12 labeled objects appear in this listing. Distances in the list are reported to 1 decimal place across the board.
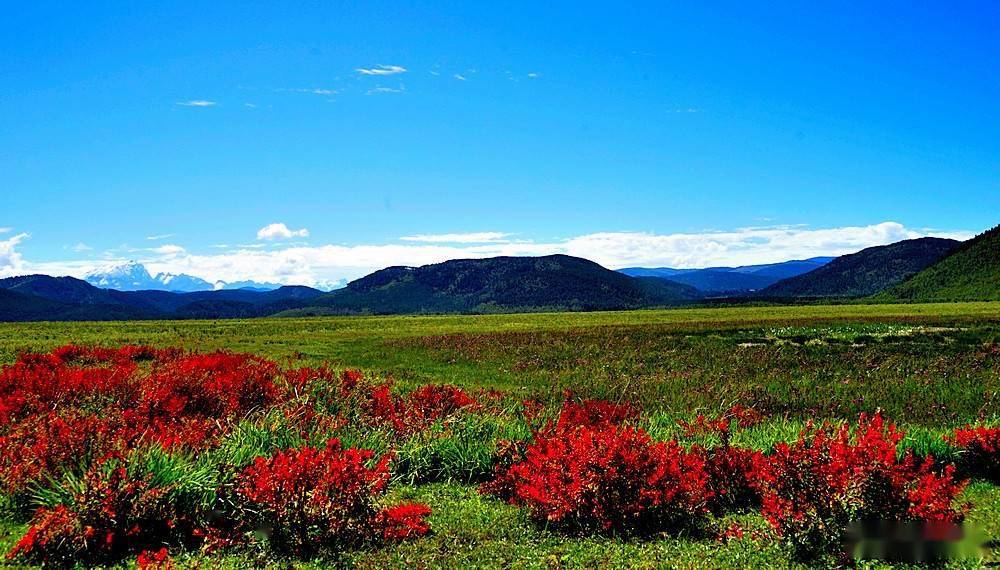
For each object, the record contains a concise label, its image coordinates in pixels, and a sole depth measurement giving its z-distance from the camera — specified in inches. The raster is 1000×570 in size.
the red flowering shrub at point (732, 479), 378.9
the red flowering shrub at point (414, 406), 521.3
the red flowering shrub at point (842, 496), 289.1
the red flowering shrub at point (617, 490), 329.7
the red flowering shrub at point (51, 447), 340.5
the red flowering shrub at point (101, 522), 279.0
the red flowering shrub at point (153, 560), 265.4
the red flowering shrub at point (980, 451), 442.6
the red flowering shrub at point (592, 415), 509.7
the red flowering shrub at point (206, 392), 515.8
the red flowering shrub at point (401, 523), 315.6
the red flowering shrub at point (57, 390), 517.7
